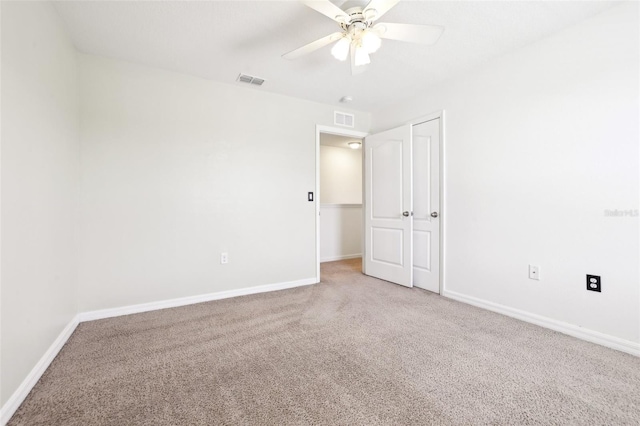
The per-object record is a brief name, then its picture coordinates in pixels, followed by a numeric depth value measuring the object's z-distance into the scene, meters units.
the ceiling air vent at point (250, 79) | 2.88
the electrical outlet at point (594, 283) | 1.99
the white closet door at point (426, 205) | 3.12
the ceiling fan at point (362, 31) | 1.61
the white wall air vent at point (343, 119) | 3.73
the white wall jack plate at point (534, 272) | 2.30
